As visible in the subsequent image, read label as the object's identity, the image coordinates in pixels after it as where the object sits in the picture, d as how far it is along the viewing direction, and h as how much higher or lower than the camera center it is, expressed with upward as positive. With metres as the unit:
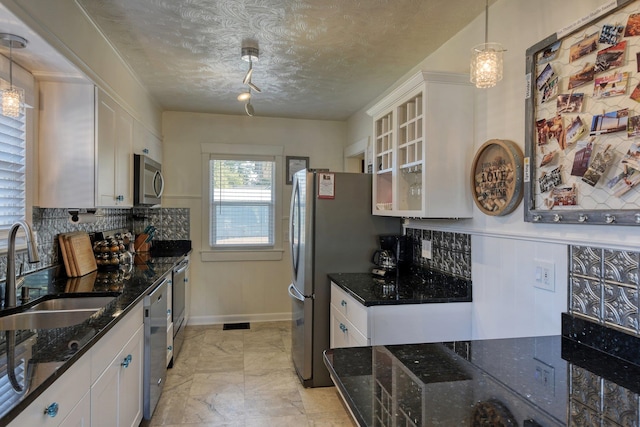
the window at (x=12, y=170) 1.87 +0.22
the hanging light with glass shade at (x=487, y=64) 1.44 +0.59
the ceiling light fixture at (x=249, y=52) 2.49 +1.12
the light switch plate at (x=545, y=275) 1.58 -0.26
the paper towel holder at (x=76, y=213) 2.53 -0.01
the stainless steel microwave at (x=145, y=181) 3.04 +0.27
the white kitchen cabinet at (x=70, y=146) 2.12 +0.38
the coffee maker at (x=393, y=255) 2.81 -0.32
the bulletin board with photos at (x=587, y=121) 1.25 +0.36
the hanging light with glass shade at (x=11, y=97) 1.55 +0.48
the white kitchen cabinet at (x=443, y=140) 2.12 +0.43
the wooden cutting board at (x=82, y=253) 2.40 -0.28
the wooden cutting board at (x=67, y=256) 2.35 -0.28
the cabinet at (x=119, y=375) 1.50 -0.77
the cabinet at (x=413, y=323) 2.09 -0.62
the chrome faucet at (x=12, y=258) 1.55 -0.20
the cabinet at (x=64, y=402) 1.00 -0.58
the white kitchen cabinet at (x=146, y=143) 3.14 +0.66
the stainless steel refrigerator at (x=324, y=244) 2.87 -0.24
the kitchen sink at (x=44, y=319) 1.67 -0.51
